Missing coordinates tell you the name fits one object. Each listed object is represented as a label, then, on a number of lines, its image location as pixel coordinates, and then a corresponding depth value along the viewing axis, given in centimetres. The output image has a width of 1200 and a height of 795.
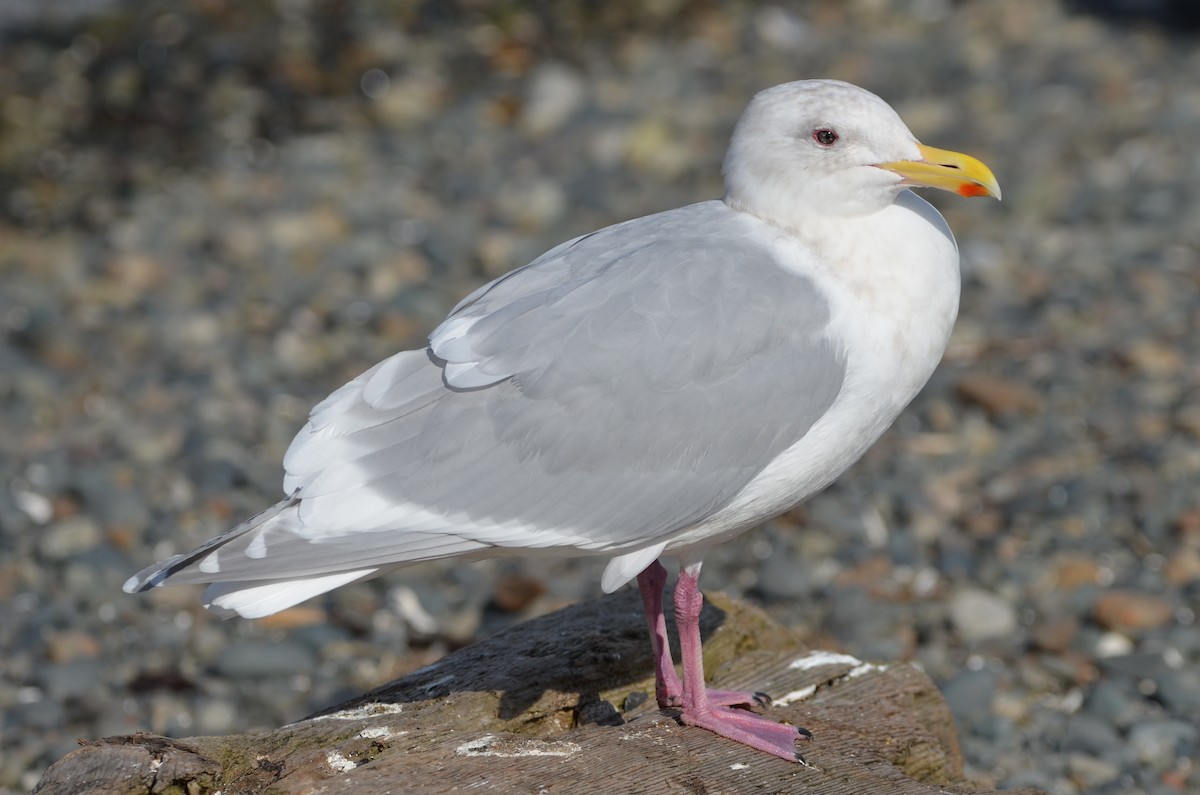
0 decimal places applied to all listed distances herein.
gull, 794
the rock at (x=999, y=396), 1500
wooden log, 723
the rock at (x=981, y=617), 1212
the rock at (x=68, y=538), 1361
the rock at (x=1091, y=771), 1044
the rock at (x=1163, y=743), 1053
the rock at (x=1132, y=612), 1195
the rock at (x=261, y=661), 1214
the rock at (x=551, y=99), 2255
